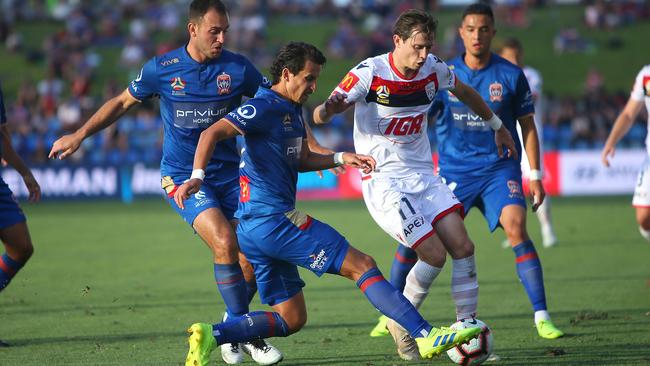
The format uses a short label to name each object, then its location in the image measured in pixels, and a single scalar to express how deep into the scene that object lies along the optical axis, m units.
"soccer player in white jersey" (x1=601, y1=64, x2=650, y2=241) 17.58
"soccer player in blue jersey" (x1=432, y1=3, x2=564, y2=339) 15.86
